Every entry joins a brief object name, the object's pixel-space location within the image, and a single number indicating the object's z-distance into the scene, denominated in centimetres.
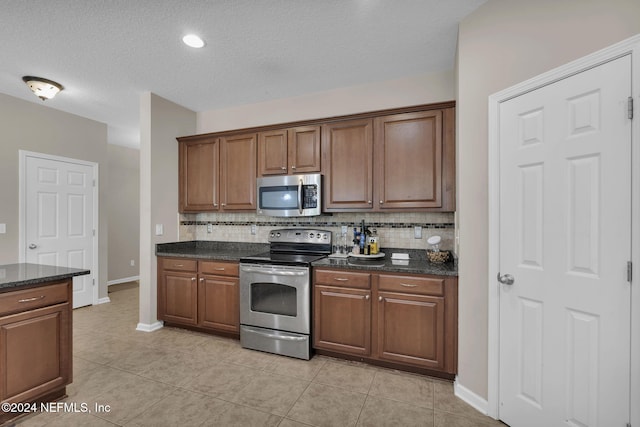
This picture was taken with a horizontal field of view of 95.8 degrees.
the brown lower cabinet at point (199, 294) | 307
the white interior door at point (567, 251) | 137
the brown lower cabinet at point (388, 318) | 227
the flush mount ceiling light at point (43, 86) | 300
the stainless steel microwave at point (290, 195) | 303
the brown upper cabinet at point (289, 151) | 312
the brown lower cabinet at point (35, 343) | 177
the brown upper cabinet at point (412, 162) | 262
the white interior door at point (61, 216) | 369
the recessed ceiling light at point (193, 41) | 234
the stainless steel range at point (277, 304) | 268
